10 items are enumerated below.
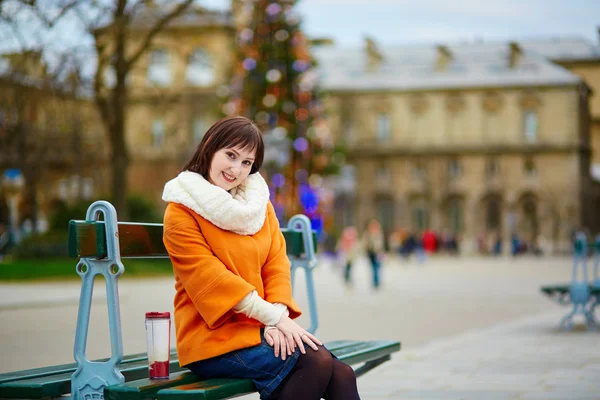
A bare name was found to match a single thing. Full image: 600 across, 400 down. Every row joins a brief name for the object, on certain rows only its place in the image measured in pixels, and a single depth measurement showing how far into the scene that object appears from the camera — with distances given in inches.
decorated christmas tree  1475.1
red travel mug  163.3
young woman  158.2
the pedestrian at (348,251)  1017.5
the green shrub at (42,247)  1246.3
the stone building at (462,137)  2997.0
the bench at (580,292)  451.2
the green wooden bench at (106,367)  153.8
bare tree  771.4
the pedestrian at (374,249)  973.8
